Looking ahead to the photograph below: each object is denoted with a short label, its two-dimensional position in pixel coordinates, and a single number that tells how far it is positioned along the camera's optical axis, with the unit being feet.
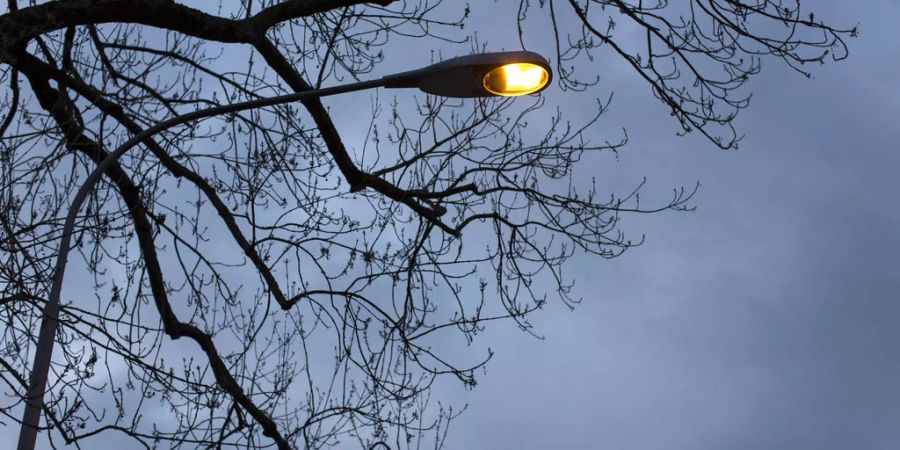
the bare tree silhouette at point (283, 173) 23.84
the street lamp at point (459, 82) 18.56
